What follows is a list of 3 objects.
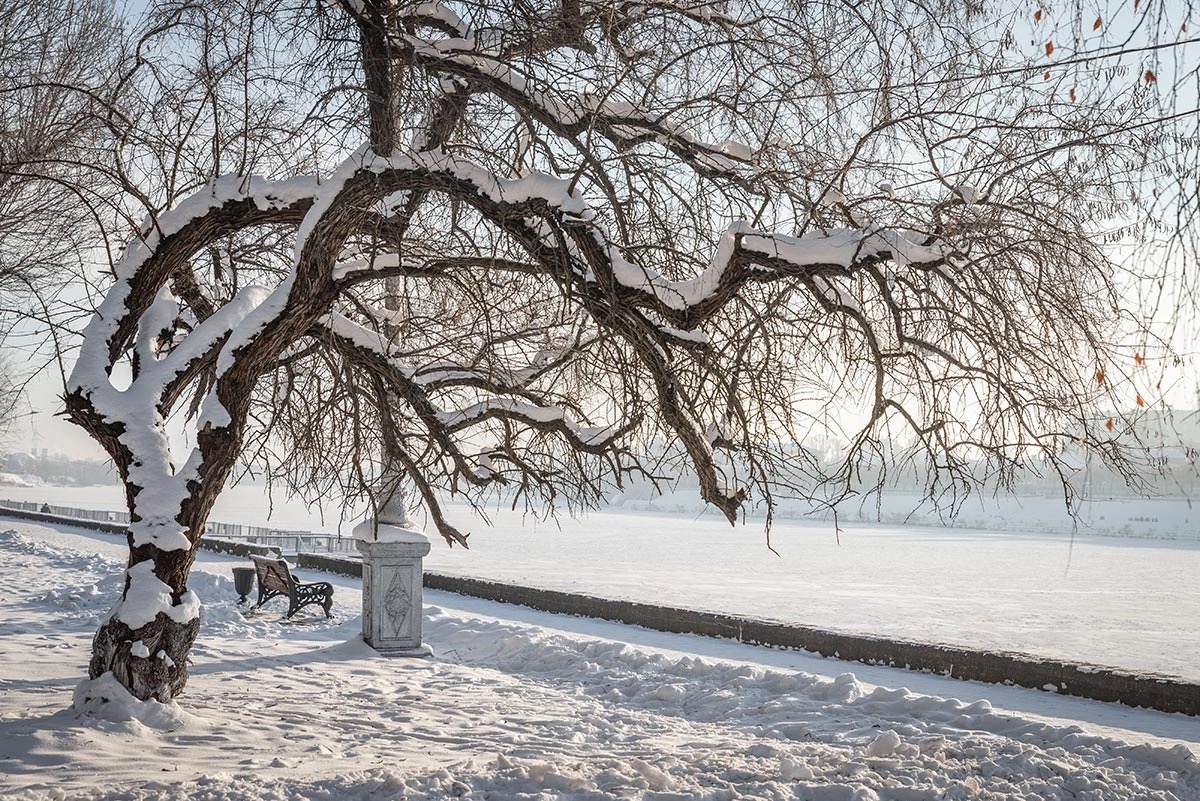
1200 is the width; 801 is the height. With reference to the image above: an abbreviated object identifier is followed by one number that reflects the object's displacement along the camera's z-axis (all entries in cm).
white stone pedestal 1121
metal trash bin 1471
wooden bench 1336
